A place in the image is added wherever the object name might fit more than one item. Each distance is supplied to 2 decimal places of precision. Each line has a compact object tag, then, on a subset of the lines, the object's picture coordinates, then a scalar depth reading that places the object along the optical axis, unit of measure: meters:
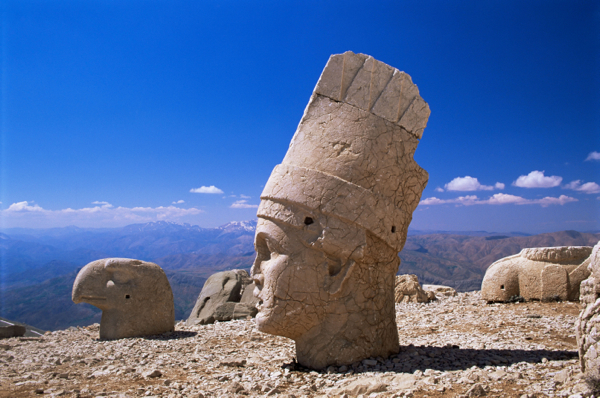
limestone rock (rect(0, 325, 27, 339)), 8.33
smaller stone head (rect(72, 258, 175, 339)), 7.48
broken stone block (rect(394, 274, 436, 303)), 9.83
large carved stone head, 4.10
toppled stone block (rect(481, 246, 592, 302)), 7.97
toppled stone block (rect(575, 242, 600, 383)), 2.66
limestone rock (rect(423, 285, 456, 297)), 11.12
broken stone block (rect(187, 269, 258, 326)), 9.62
